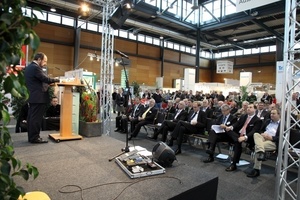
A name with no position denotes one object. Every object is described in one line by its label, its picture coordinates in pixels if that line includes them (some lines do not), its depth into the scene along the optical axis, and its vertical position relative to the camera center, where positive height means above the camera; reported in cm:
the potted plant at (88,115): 435 -40
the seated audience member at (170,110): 644 -40
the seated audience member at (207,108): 614 -29
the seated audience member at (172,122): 562 -63
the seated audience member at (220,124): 430 -52
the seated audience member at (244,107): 565 -21
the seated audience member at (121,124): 726 -95
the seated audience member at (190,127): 498 -67
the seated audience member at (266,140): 362 -71
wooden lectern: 377 -36
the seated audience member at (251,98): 1052 +6
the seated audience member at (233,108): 669 -28
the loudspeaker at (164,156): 272 -73
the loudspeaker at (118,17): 532 +200
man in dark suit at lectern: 326 +5
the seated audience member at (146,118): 636 -61
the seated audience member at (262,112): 561 -32
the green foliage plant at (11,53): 76 +15
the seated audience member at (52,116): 495 -53
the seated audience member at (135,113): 677 -52
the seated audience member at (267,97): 1076 +15
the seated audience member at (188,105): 680 -24
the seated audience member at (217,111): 656 -41
